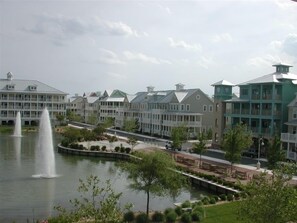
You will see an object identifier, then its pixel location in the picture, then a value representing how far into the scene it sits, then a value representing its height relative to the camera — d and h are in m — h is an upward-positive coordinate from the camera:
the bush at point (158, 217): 21.17 -5.89
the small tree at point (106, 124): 67.50 -2.97
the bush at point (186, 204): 23.20 -5.70
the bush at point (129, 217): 20.78 -5.81
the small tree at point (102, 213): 12.88 -3.53
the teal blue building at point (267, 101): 47.69 +1.22
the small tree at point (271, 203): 13.31 -3.19
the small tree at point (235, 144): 36.81 -3.24
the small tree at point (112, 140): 57.06 -4.87
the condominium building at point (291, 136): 43.50 -2.73
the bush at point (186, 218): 20.62 -5.76
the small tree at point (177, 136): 47.72 -3.33
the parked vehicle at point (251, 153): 48.21 -5.31
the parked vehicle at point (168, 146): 53.16 -5.26
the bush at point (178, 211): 22.00 -5.76
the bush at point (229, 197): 26.88 -6.02
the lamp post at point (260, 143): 46.17 -3.90
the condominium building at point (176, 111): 70.25 -0.48
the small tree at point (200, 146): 42.78 -4.00
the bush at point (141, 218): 20.69 -5.84
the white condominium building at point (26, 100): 95.81 +1.59
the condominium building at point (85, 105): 118.42 +0.64
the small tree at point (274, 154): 35.35 -3.89
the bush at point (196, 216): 20.89 -5.73
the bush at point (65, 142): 54.94 -5.02
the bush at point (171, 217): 20.95 -5.79
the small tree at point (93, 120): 92.96 -3.05
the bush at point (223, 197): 27.05 -6.05
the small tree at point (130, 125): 73.06 -3.19
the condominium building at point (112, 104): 98.94 +0.97
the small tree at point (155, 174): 22.61 -3.86
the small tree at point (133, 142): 51.19 -4.46
